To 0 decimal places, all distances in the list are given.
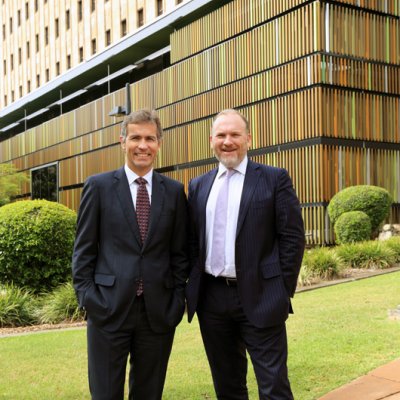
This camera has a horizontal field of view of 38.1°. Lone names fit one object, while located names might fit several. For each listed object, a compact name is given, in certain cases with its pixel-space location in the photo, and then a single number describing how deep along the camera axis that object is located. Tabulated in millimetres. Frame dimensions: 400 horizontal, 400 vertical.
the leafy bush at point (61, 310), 8898
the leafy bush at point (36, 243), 9703
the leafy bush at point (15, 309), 8922
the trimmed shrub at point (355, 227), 15602
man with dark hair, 3326
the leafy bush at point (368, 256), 12805
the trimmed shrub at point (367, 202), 16062
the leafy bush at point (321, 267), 11531
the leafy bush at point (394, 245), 13398
